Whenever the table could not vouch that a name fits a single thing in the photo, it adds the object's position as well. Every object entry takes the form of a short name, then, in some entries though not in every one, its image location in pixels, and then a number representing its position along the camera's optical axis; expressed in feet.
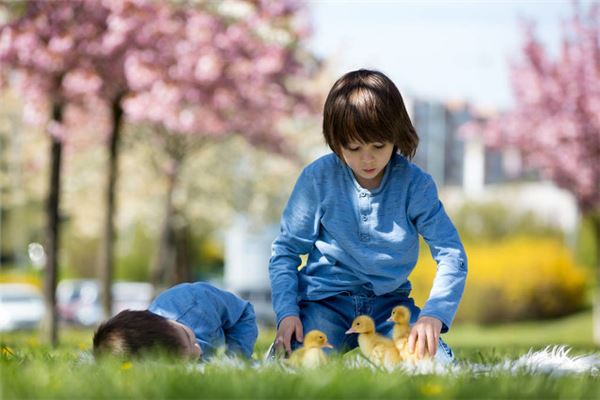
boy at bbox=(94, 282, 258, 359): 24.01
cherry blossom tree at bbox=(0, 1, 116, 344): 75.52
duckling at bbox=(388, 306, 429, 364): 24.03
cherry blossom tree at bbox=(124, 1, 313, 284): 90.76
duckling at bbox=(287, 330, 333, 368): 22.69
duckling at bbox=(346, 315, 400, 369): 23.70
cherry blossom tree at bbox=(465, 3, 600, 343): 118.08
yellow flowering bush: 160.49
